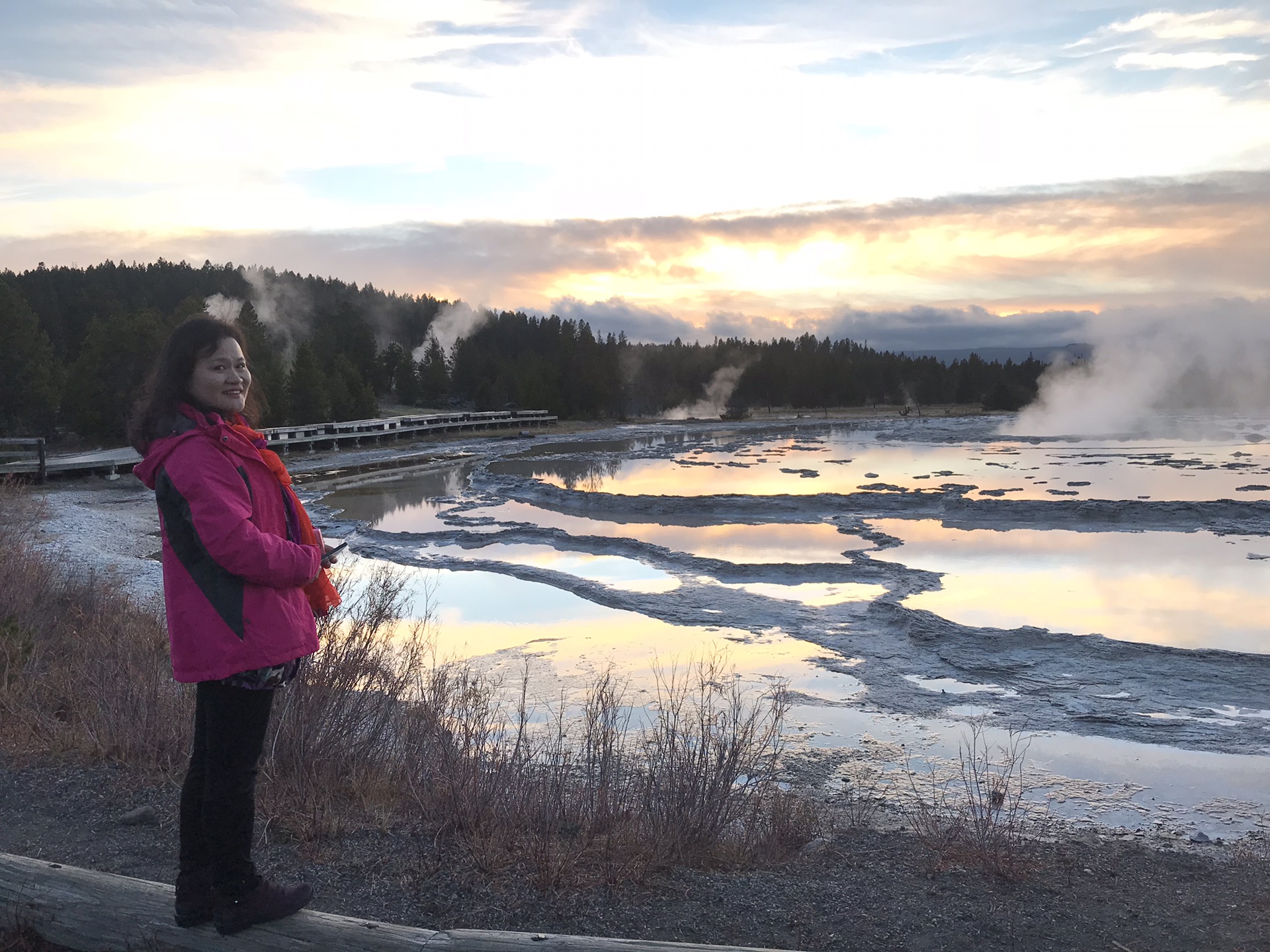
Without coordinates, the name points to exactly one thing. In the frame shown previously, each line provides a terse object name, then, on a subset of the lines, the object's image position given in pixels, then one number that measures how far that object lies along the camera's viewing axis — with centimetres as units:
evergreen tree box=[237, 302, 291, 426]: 3934
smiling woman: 301
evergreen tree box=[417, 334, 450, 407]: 7650
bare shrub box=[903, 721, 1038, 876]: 468
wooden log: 325
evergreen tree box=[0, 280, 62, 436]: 3266
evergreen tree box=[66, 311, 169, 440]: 3456
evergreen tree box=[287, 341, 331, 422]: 4409
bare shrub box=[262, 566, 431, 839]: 479
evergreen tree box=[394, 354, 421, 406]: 7556
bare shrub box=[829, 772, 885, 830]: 564
